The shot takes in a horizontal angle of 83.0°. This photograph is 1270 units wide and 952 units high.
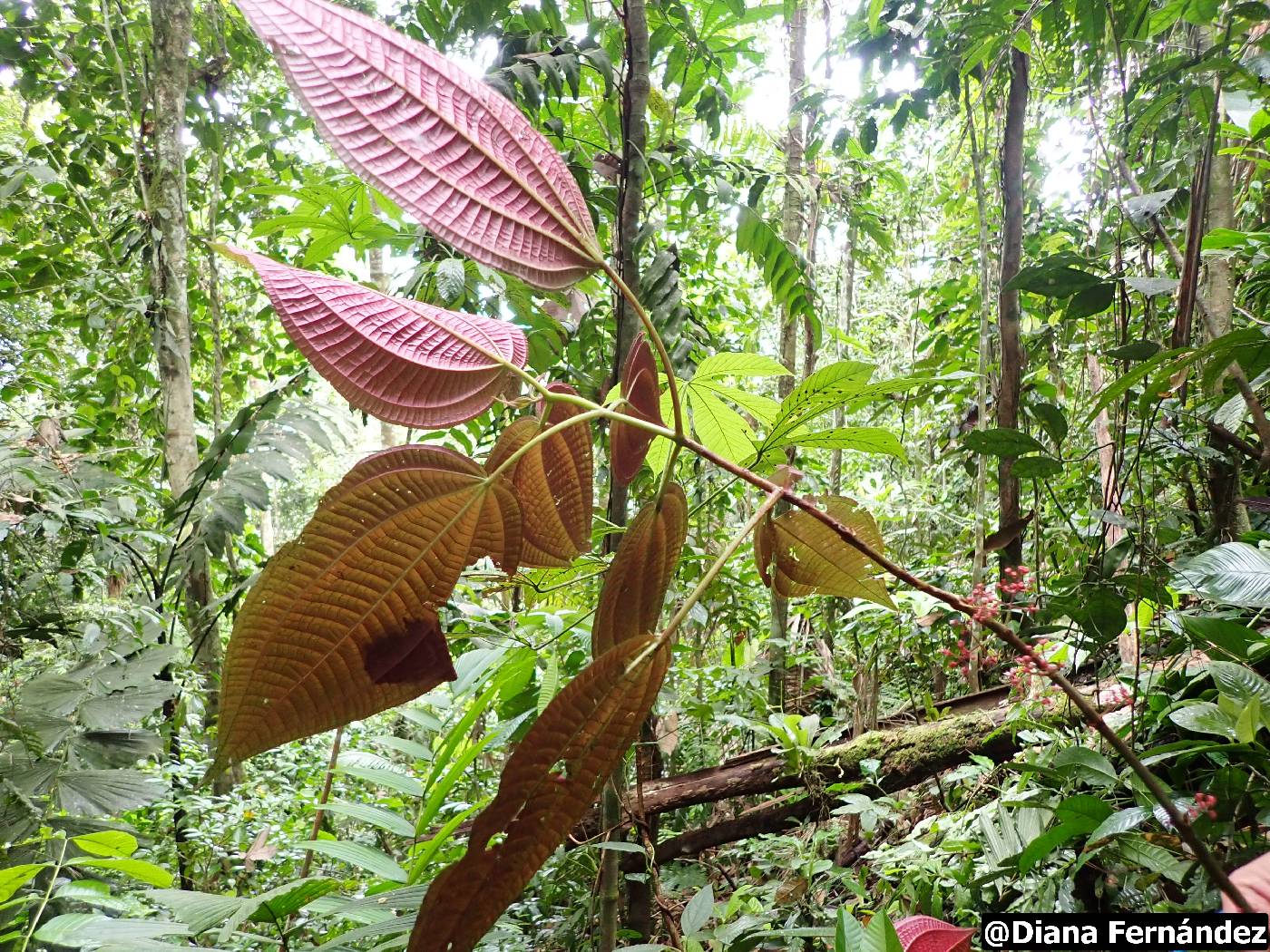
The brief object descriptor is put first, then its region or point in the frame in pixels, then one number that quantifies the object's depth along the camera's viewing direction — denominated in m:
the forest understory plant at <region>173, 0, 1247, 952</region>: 0.28
